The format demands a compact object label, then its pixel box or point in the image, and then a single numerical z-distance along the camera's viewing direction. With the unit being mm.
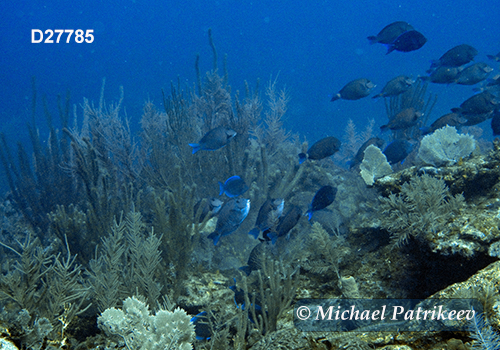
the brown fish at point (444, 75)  5527
